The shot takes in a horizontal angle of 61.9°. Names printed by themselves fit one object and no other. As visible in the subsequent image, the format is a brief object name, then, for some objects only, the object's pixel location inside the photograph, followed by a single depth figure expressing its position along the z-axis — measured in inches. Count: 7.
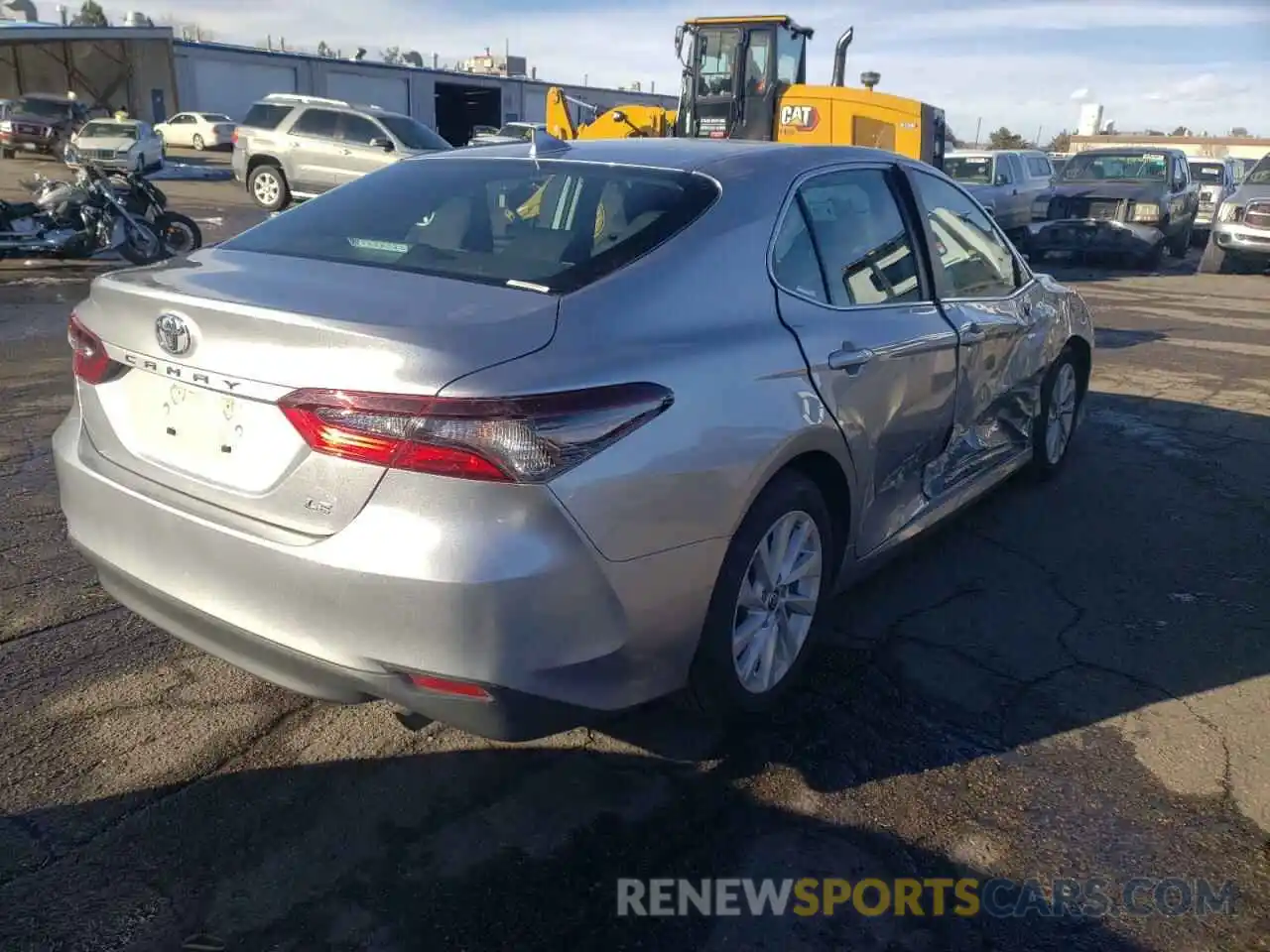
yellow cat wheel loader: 565.0
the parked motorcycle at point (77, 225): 439.8
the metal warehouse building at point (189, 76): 1715.1
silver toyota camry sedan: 88.2
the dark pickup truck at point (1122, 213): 685.9
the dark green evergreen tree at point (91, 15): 2426.2
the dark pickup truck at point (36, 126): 1219.9
